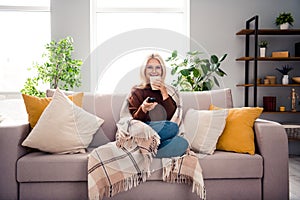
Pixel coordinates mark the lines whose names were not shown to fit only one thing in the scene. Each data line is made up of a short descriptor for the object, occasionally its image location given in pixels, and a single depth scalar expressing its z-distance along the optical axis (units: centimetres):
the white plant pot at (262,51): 423
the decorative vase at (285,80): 421
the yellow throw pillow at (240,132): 224
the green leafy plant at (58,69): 399
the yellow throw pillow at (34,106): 235
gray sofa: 208
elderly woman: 215
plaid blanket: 202
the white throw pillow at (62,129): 219
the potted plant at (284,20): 420
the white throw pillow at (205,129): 226
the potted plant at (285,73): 422
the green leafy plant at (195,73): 396
